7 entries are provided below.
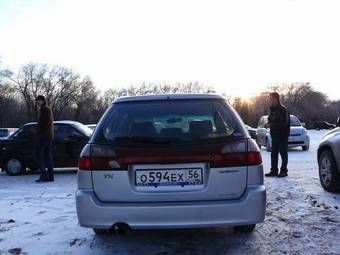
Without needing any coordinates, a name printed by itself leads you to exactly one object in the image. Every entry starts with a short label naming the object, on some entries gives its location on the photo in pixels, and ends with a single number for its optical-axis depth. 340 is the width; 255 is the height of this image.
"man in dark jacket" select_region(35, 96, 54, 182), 10.57
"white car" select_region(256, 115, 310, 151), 19.69
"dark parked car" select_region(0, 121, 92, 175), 12.84
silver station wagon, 4.42
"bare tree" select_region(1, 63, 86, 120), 101.25
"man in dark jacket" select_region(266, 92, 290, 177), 10.58
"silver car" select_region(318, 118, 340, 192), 8.00
